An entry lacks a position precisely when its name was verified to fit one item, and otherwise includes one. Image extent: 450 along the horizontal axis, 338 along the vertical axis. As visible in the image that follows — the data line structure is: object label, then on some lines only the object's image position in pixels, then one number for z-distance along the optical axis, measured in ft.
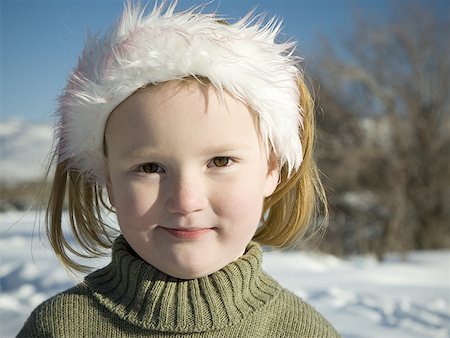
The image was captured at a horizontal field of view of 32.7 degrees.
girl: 1.82
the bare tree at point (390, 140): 24.73
